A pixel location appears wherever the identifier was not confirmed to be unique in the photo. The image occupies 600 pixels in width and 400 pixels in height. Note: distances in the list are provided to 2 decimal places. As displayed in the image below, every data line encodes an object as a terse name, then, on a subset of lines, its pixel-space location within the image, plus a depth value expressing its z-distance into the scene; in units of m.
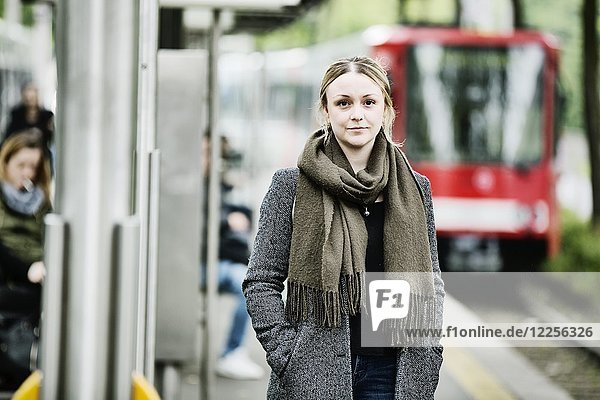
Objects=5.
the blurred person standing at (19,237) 10.30
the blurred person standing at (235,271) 13.16
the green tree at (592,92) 24.83
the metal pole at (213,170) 10.70
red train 25.75
